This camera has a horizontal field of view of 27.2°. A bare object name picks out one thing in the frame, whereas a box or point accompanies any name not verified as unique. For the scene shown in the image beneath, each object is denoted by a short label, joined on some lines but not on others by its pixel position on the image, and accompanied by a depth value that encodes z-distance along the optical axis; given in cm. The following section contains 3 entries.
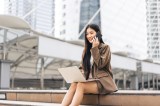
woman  390
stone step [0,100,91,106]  447
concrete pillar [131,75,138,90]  3986
